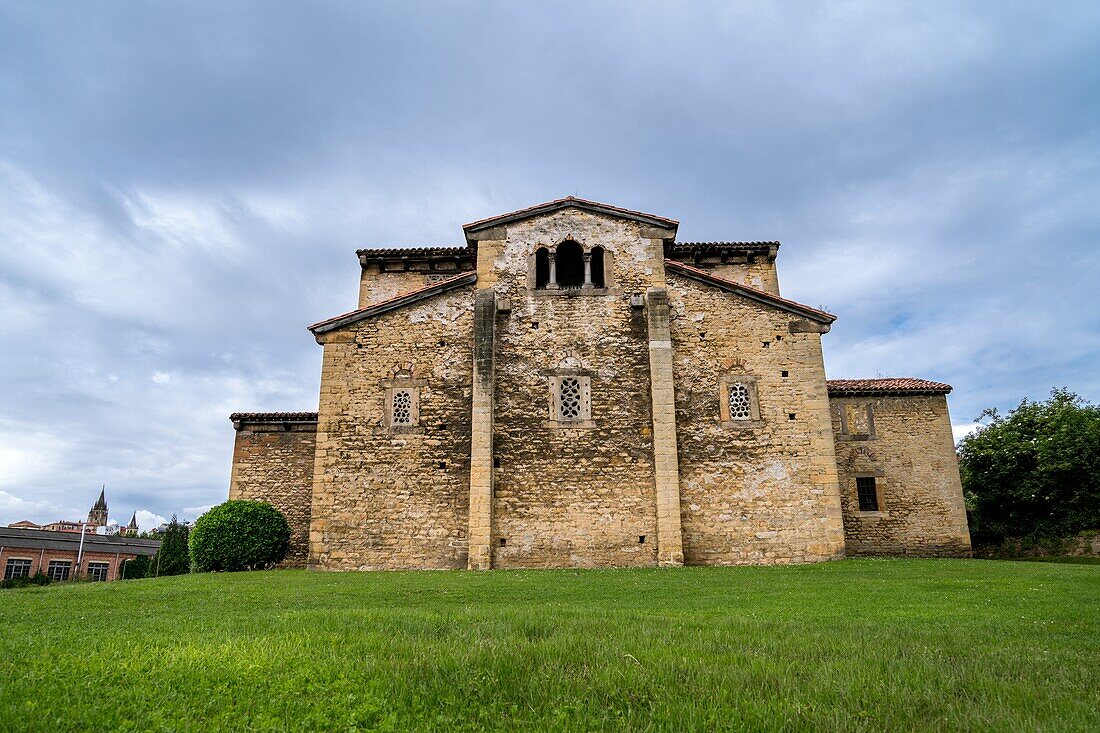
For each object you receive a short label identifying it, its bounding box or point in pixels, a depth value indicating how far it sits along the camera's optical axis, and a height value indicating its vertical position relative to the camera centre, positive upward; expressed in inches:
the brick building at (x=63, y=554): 1892.2 -34.5
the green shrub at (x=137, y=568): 2000.1 -76.3
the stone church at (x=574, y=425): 711.7 +119.9
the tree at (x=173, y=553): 1652.6 -28.4
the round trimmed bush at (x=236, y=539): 716.7 +2.4
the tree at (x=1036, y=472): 936.3 +85.6
